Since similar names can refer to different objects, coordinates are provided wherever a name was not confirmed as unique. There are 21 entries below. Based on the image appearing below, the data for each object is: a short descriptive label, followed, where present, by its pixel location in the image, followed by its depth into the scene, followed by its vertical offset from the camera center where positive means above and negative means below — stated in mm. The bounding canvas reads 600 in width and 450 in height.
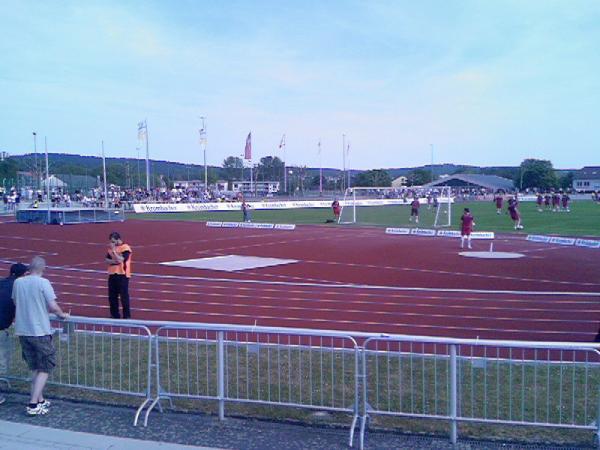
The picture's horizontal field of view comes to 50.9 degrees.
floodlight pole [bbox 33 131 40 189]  74625 +807
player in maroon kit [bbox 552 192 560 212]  55425 -1833
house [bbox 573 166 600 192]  133000 +0
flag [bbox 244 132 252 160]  67438 +3736
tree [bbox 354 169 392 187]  129875 +807
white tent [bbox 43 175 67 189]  83375 +262
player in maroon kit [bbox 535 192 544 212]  56000 -1824
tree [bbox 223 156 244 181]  190000 +4628
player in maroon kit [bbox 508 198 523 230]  35625 -1777
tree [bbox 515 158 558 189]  122938 +712
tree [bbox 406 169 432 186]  141875 +820
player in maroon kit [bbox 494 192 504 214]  51031 -1710
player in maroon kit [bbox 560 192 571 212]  54122 -1862
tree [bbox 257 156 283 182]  167625 +3685
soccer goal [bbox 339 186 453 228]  43594 -2660
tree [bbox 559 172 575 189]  137250 +42
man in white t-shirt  6660 -1458
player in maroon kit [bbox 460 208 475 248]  25300 -1877
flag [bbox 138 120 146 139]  63625 +5649
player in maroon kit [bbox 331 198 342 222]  44906 -1905
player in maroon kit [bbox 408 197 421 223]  40344 -1616
